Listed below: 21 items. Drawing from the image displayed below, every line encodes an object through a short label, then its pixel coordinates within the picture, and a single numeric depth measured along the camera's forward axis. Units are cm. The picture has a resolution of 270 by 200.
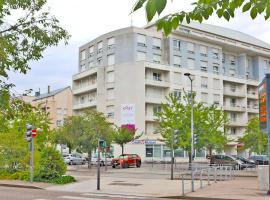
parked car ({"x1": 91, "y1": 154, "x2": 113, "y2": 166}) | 4304
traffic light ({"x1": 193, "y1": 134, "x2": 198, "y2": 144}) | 3279
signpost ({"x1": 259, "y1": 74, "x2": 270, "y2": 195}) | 1415
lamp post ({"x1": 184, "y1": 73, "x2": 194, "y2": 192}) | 3004
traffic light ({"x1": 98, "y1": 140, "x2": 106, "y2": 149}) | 1853
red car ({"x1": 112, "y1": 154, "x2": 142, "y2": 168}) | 3809
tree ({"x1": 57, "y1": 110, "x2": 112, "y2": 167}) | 3599
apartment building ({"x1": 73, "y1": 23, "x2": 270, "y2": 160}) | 5280
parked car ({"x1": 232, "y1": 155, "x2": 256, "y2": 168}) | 3539
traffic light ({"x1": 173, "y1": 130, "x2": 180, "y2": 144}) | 2234
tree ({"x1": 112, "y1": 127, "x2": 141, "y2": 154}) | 4590
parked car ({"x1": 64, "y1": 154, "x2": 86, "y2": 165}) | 4590
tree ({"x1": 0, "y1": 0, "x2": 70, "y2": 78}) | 651
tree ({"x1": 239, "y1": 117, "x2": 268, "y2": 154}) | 3779
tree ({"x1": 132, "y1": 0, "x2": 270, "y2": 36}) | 298
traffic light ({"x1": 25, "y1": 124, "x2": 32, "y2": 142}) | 2060
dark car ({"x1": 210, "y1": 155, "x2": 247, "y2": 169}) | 3496
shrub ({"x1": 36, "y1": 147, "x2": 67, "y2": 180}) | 2097
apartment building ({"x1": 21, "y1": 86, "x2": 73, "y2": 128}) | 7260
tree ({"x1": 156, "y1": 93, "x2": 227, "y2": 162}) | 3500
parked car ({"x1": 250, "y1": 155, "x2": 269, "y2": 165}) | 3768
